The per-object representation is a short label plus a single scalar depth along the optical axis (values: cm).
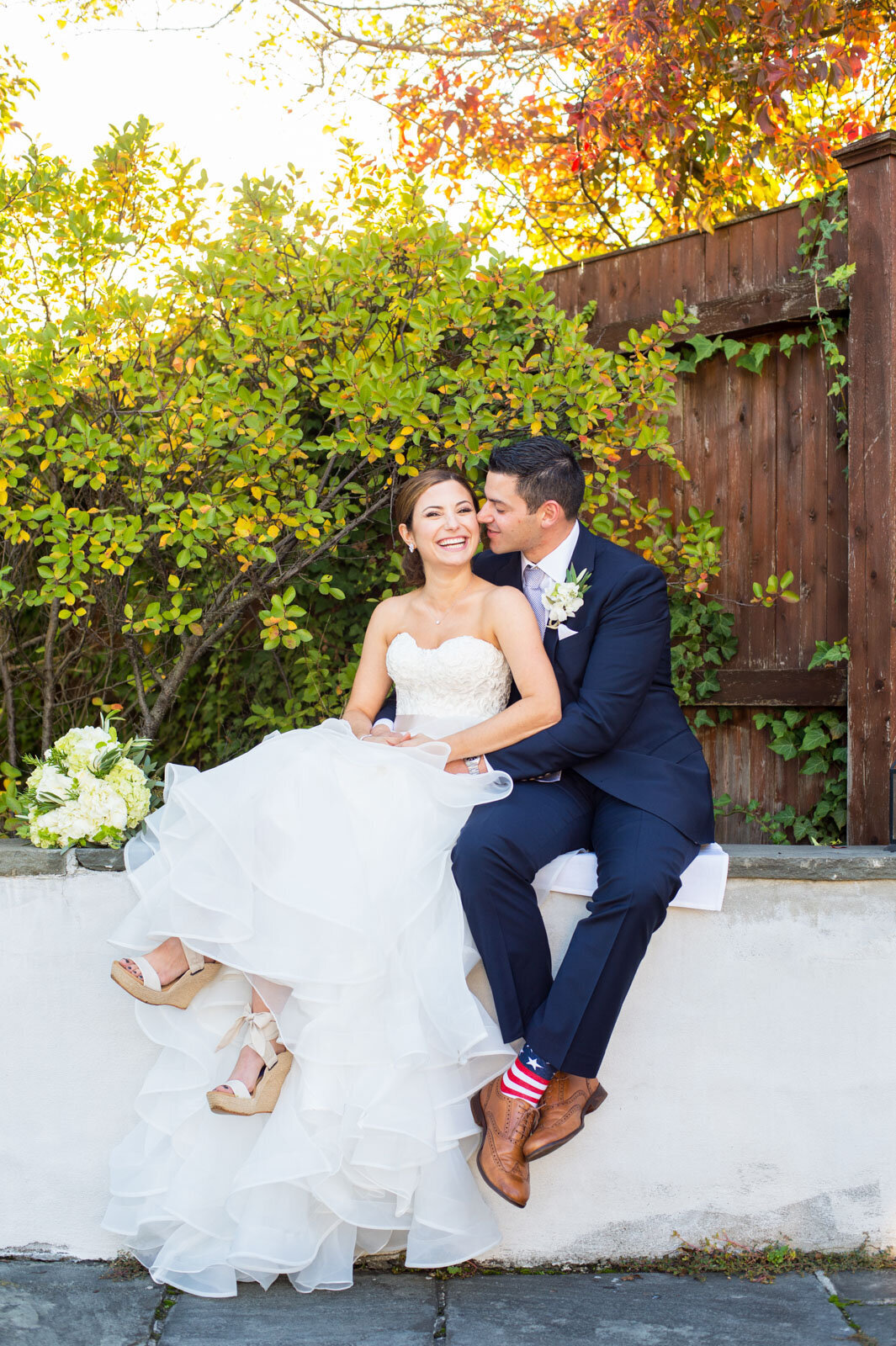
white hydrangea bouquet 289
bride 244
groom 251
